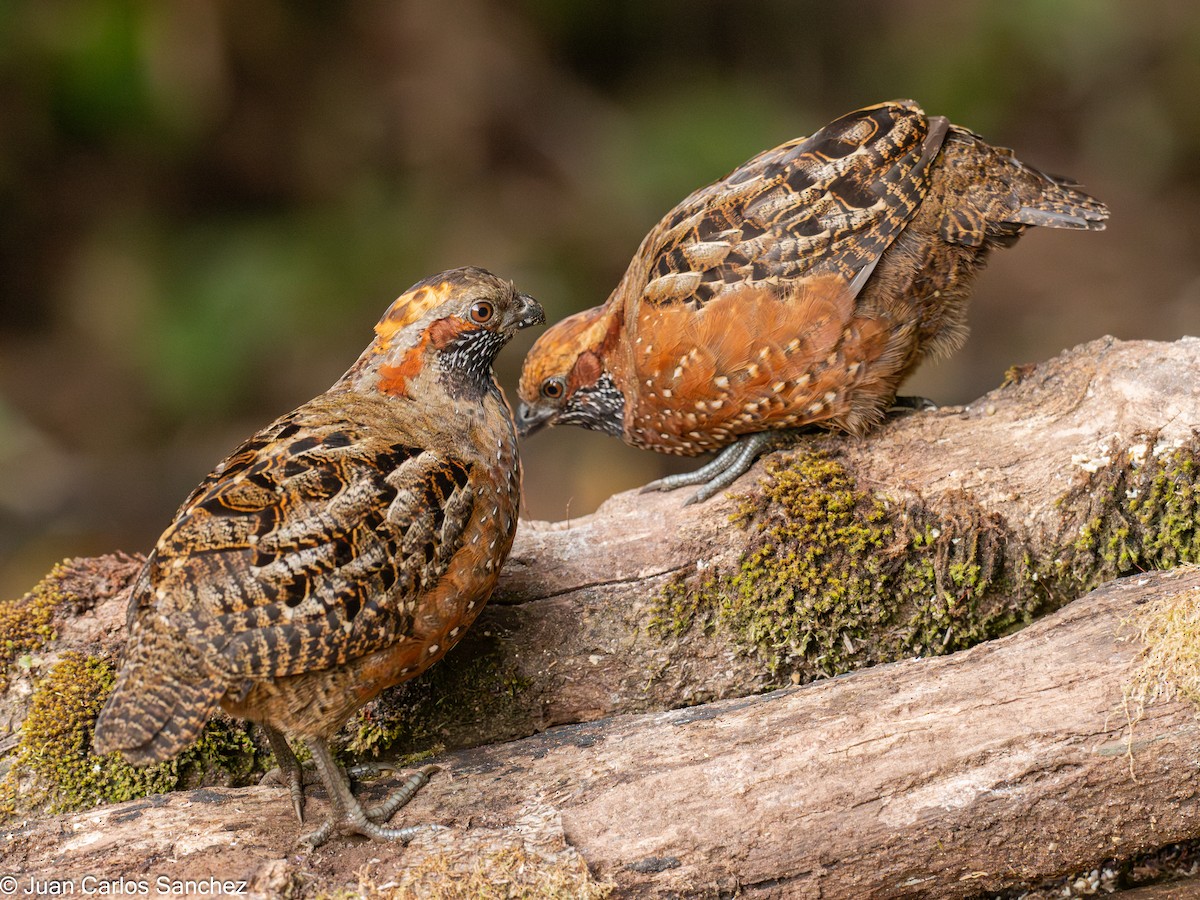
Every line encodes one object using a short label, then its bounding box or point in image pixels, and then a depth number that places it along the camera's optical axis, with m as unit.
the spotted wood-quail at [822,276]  9.45
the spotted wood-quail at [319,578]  6.70
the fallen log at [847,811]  6.97
